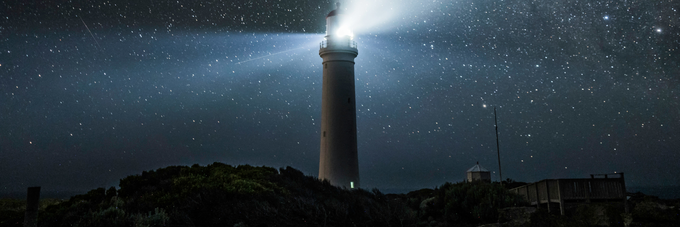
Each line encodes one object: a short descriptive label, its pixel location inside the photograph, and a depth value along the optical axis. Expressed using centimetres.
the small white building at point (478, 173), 2970
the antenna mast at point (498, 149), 2425
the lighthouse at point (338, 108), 2331
